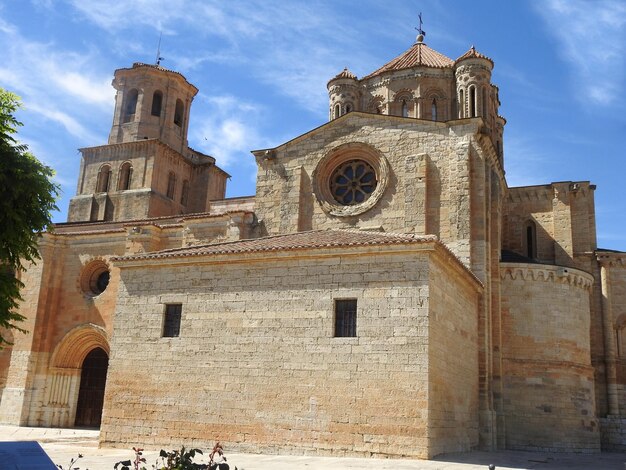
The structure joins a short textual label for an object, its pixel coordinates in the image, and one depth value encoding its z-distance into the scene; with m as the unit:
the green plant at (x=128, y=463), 5.34
